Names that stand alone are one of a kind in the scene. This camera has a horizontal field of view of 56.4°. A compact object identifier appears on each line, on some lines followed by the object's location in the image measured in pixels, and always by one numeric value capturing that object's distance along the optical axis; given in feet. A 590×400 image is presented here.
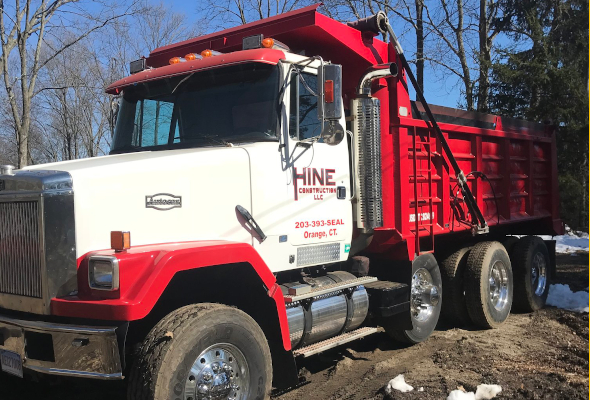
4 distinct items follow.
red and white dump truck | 11.41
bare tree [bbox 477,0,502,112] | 56.90
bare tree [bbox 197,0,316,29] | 66.90
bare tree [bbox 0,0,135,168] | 47.98
